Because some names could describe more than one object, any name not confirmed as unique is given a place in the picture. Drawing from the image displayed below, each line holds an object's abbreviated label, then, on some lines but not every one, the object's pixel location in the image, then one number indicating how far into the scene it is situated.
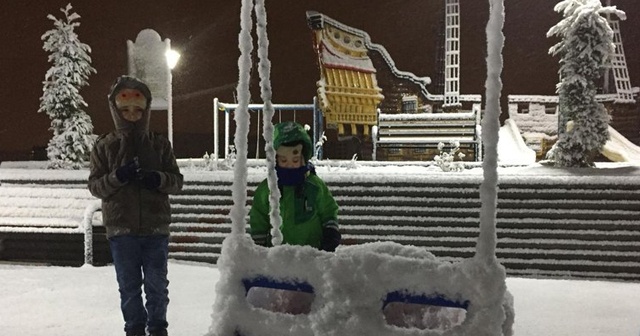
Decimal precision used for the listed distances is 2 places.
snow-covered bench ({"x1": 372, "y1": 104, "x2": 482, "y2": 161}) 11.14
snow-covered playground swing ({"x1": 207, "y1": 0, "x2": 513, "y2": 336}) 1.80
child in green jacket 3.01
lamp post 8.76
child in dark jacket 3.37
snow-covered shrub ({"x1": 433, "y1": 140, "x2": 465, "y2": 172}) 7.93
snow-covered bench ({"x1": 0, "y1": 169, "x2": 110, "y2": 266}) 7.38
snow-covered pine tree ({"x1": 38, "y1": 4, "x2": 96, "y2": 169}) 9.56
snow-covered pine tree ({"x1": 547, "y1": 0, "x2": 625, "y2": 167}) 7.60
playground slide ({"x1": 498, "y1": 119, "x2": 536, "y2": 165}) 11.15
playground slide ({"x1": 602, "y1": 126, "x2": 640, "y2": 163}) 11.11
